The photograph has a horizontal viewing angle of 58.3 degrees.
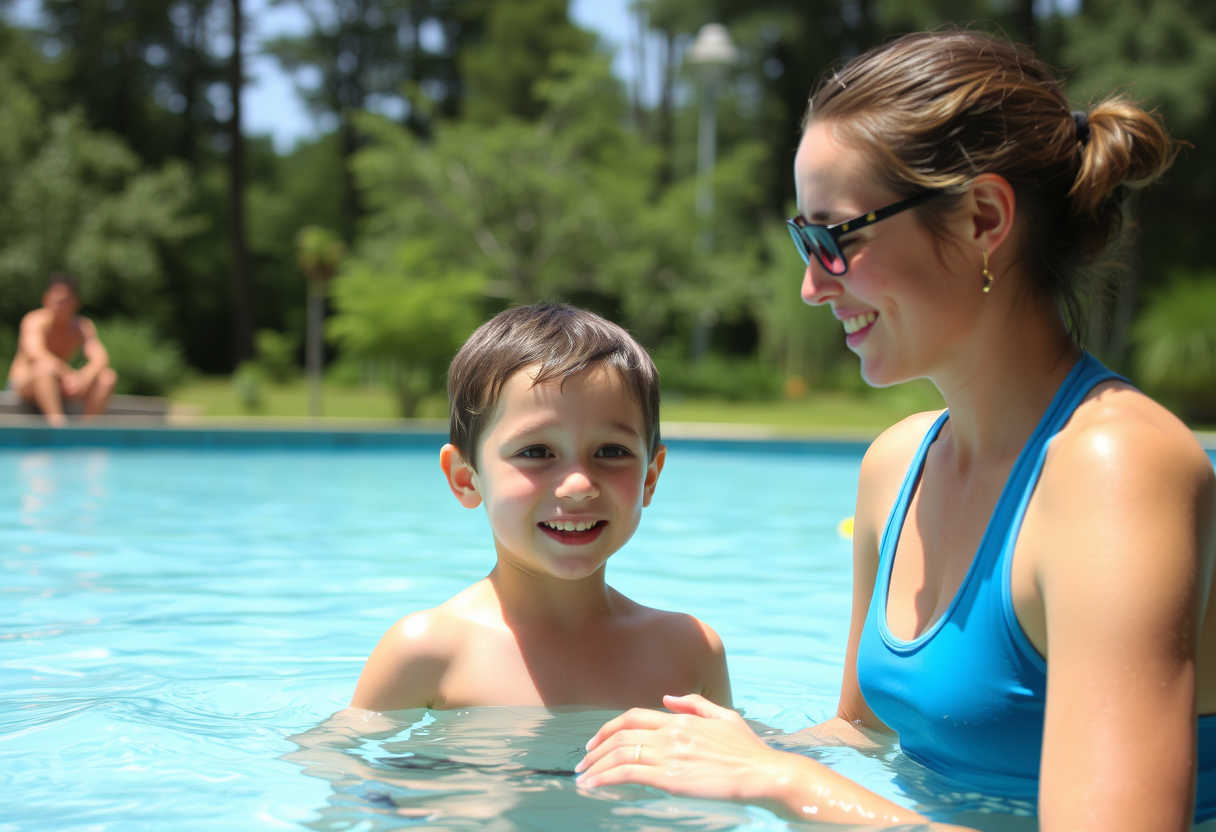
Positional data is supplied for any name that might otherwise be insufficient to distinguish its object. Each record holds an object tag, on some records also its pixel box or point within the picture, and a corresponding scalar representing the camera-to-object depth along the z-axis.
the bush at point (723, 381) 20.30
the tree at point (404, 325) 14.46
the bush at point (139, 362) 17.28
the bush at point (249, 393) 17.97
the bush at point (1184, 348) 16.62
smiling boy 2.32
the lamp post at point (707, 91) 19.41
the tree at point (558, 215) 21.88
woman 1.37
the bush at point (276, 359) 22.78
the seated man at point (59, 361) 10.89
